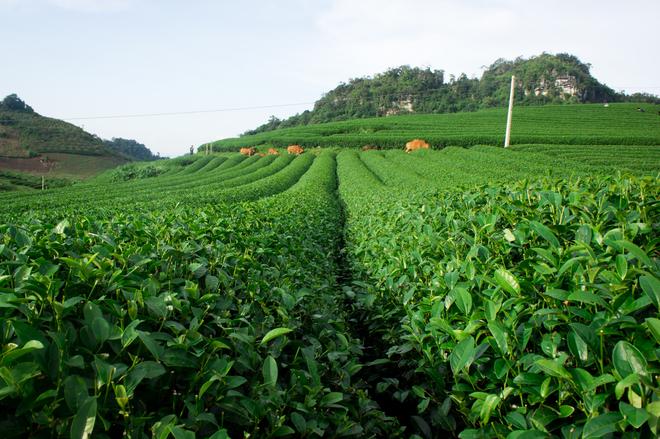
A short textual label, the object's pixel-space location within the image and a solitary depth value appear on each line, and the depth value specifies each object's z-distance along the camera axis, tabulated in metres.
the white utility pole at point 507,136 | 28.86
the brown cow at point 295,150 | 43.78
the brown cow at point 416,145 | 37.56
